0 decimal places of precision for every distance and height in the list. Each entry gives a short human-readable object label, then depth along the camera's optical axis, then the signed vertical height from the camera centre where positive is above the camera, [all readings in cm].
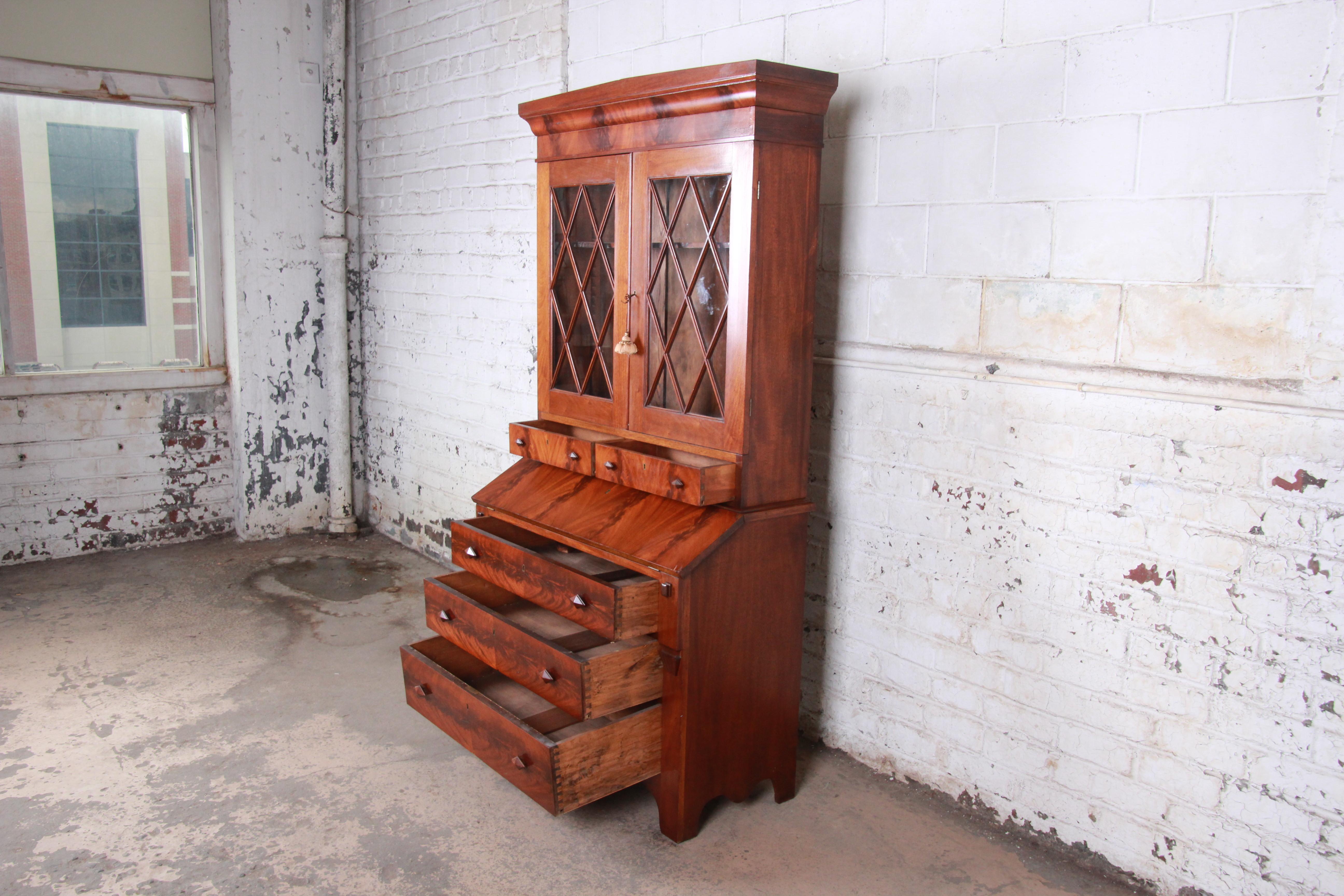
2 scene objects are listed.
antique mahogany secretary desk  207 -41
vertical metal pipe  436 +16
